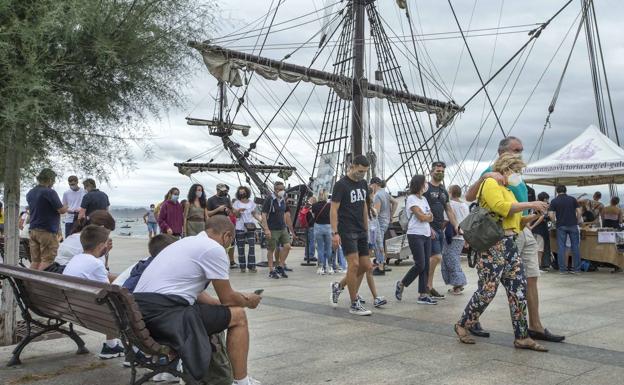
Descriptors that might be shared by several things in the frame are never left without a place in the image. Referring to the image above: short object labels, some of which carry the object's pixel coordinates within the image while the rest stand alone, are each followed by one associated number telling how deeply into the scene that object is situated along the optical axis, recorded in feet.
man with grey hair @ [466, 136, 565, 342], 17.43
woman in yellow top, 16.52
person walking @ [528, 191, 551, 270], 39.46
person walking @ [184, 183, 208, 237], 35.63
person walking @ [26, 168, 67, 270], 23.06
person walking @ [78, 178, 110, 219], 28.96
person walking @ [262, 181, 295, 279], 38.37
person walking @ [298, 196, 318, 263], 44.85
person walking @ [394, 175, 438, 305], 24.67
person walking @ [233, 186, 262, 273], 40.47
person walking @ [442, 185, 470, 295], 27.63
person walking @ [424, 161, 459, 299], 26.22
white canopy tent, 38.37
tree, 13.82
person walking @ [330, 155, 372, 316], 22.36
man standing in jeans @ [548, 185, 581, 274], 37.60
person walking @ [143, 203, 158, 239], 72.38
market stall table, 38.29
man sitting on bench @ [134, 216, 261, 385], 11.48
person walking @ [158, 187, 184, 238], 35.63
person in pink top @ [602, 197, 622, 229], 44.55
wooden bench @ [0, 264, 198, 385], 11.14
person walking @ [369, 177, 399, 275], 37.32
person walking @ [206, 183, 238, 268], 38.91
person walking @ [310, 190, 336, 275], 38.34
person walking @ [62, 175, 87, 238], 32.73
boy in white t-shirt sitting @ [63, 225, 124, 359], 14.79
